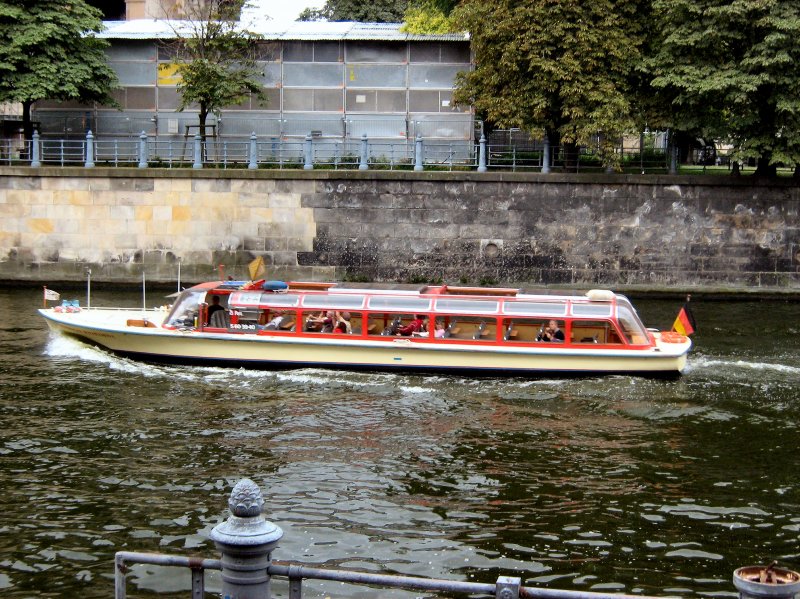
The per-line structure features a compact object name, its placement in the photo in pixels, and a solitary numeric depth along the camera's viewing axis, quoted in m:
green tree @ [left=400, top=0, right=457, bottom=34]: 54.45
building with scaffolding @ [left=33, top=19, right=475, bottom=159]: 41.59
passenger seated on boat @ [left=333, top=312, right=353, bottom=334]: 25.20
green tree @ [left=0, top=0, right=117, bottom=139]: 38.91
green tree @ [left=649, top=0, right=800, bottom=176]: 34.53
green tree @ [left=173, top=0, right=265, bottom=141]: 39.03
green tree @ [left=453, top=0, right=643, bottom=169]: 35.88
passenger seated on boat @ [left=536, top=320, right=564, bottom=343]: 24.84
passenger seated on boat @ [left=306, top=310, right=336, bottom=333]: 25.38
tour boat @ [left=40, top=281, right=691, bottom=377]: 24.55
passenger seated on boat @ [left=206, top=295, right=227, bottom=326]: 25.88
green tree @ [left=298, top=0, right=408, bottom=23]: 75.06
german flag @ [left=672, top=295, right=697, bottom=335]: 25.05
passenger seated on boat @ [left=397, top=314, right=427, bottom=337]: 25.27
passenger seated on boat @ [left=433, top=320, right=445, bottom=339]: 25.00
